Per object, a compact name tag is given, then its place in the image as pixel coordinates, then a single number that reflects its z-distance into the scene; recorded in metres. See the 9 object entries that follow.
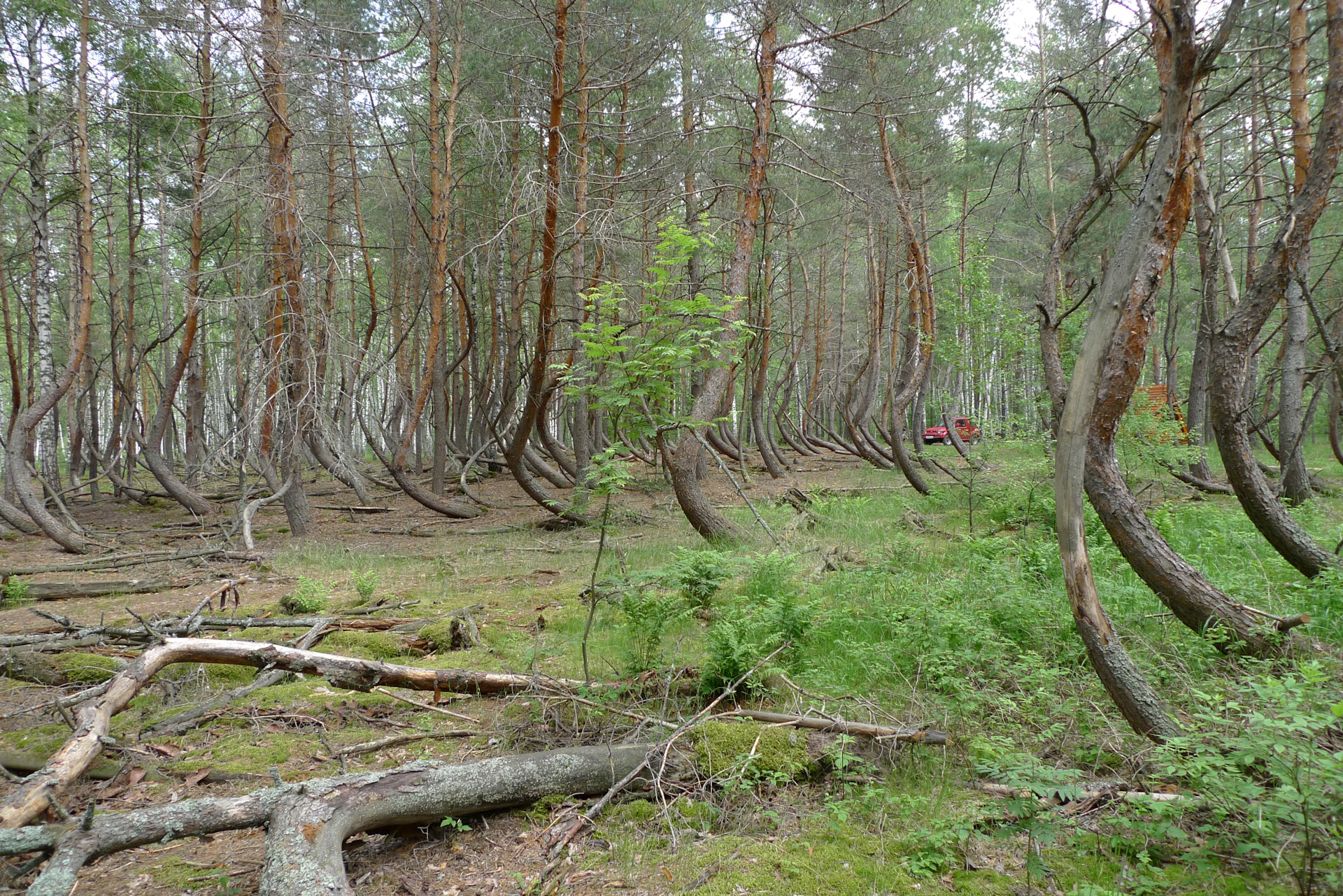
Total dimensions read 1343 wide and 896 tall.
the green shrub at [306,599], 6.48
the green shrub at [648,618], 4.37
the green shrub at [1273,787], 2.12
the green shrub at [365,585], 6.92
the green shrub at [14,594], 7.39
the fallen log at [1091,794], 2.69
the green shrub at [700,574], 5.03
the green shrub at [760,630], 4.09
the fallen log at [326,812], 2.37
